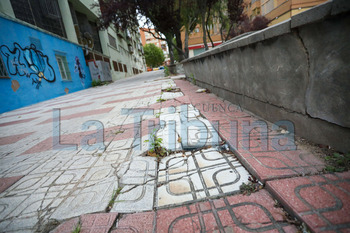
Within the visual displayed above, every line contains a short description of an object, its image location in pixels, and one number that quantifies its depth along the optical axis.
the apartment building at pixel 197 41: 29.05
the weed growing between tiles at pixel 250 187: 0.95
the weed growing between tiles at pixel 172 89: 4.71
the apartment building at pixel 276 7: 20.53
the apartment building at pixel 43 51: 6.09
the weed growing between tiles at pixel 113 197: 0.99
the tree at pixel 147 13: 9.16
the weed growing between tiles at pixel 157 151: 1.51
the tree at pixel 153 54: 51.22
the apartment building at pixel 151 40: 81.96
